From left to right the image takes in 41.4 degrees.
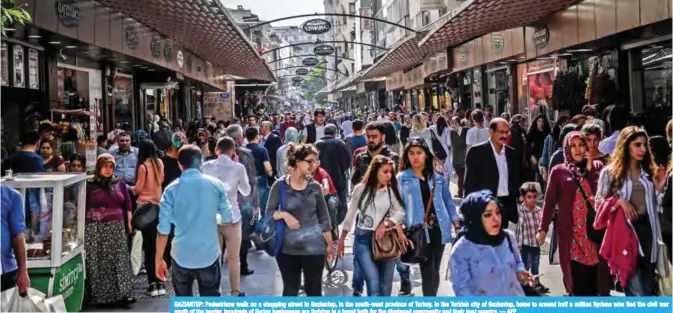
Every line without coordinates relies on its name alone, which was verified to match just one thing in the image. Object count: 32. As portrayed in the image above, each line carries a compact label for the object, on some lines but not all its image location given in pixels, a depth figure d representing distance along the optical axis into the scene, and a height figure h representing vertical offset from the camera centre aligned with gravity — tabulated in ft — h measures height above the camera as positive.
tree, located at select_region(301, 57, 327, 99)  536.46 +44.27
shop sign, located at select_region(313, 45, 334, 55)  132.67 +16.17
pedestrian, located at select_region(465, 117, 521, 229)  25.46 -0.44
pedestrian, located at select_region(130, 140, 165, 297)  27.55 -0.87
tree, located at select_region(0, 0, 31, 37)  24.19 +4.19
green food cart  21.30 -1.69
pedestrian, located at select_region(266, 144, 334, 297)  20.88 -1.58
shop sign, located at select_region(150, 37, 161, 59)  62.59 +8.21
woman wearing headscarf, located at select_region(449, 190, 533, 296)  16.14 -1.93
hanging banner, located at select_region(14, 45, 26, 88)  42.73 +4.76
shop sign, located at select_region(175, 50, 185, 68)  75.31 +8.85
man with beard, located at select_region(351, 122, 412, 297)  24.57 -0.19
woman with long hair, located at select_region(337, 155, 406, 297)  21.40 -1.44
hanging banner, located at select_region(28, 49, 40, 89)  44.91 +4.86
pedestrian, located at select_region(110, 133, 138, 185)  32.12 +0.10
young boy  26.40 -2.26
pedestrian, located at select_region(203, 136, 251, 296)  26.07 -0.59
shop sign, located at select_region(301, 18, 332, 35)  116.57 +17.32
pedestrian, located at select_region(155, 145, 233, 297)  20.52 -1.57
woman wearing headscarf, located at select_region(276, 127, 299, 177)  36.52 -0.11
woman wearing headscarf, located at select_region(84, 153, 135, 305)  25.85 -2.20
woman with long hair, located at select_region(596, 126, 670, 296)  20.67 -1.17
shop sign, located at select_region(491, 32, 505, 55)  68.74 +8.60
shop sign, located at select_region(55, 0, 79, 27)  39.75 +7.01
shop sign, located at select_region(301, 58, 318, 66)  164.74 +18.23
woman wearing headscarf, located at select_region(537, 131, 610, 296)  22.22 -1.72
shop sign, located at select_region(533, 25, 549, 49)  56.85 +7.48
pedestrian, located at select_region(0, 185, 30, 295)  18.62 -1.60
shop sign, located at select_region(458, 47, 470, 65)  81.82 +9.13
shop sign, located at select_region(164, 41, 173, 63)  68.23 +8.60
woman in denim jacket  22.29 -1.15
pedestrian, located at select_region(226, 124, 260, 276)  30.01 -1.58
